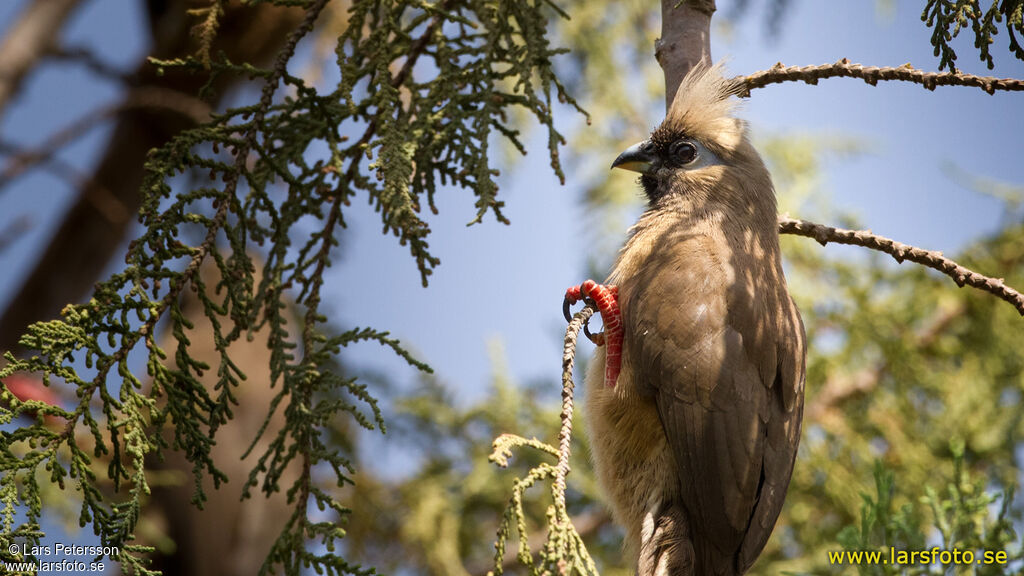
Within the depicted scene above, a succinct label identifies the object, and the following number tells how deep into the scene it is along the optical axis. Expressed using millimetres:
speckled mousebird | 5895
